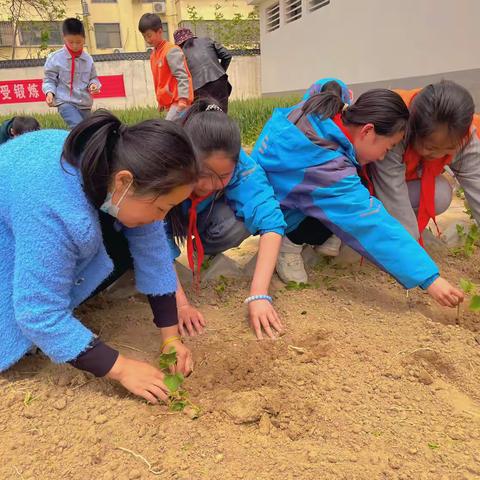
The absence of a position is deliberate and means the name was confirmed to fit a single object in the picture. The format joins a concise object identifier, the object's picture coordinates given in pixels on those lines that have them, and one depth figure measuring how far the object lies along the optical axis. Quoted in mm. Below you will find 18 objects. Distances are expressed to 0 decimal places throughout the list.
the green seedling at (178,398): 1441
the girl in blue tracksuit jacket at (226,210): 1771
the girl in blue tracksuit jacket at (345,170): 1932
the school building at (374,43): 5914
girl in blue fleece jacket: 1239
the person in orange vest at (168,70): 4496
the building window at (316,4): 10071
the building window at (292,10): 11648
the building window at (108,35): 24016
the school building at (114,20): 22906
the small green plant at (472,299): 1827
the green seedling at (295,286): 2260
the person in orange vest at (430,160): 1940
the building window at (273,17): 13305
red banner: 14352
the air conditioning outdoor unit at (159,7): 23953
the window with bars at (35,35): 21906
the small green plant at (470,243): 2635
